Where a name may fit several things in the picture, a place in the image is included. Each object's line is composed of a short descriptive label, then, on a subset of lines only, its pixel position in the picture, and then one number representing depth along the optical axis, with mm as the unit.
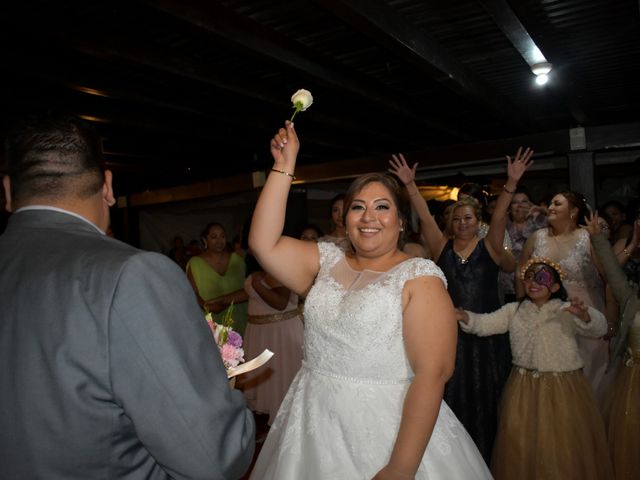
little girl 2867
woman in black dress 3512
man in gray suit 979
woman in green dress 4750
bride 1734
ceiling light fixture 4154
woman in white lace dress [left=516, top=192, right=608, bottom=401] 3861
